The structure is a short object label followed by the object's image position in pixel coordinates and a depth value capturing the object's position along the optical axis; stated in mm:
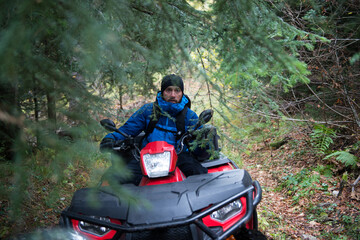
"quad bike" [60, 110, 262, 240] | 1968
